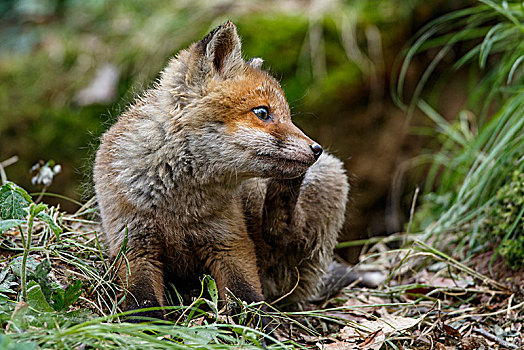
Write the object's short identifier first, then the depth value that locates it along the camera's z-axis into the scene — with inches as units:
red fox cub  223.9
